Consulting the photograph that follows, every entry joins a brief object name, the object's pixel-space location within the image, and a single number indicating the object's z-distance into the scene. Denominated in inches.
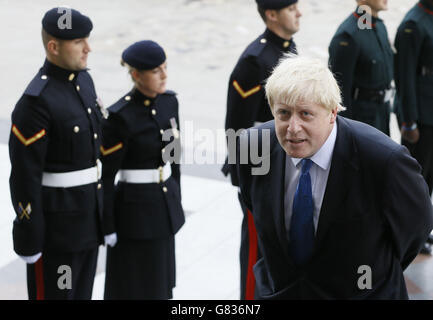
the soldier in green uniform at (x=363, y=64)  205.5
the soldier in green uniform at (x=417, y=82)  219.9
